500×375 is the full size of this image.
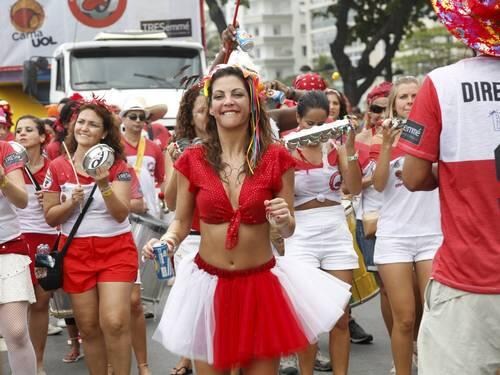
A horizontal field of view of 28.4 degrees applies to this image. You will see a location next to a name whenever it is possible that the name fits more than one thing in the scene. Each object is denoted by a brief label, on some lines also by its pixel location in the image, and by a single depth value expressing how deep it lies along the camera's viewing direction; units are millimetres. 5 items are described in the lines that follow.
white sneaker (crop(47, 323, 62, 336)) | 9797
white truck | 14883
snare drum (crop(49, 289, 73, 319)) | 7789
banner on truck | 16375
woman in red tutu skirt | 4922
